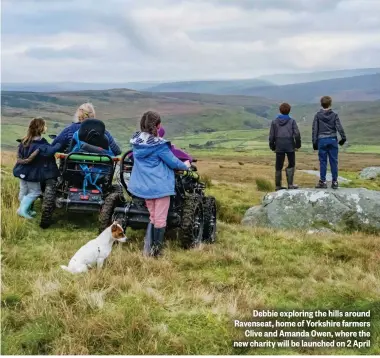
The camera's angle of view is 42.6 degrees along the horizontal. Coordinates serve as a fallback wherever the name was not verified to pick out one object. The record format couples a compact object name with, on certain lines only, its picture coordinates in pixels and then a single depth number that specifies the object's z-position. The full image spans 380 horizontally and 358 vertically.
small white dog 6.68
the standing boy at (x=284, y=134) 13.27
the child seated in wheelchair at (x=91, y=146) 9.58
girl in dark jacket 9.57
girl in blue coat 7.61
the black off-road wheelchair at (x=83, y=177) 9.34
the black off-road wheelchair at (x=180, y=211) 8.27
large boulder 12.27
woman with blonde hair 9.95
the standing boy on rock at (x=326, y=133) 12.66
